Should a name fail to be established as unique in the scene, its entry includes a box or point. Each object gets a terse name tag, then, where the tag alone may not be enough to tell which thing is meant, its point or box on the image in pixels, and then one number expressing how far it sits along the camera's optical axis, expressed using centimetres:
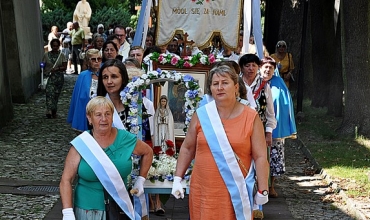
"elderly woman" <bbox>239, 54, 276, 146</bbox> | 862
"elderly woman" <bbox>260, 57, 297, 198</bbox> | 954
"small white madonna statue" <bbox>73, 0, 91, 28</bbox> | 3116
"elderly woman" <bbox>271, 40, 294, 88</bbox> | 1528
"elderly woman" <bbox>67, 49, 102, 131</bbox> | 991
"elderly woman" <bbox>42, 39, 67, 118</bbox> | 1597
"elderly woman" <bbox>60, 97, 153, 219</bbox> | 519
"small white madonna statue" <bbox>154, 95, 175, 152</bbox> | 762
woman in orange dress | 529
